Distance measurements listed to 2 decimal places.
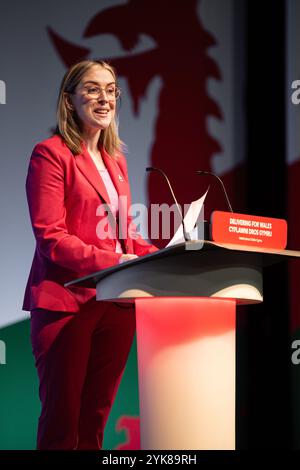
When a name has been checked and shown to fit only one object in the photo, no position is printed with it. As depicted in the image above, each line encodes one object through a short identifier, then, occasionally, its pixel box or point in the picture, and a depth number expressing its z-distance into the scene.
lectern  4.40
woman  5.40
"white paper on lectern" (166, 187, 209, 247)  4.99
